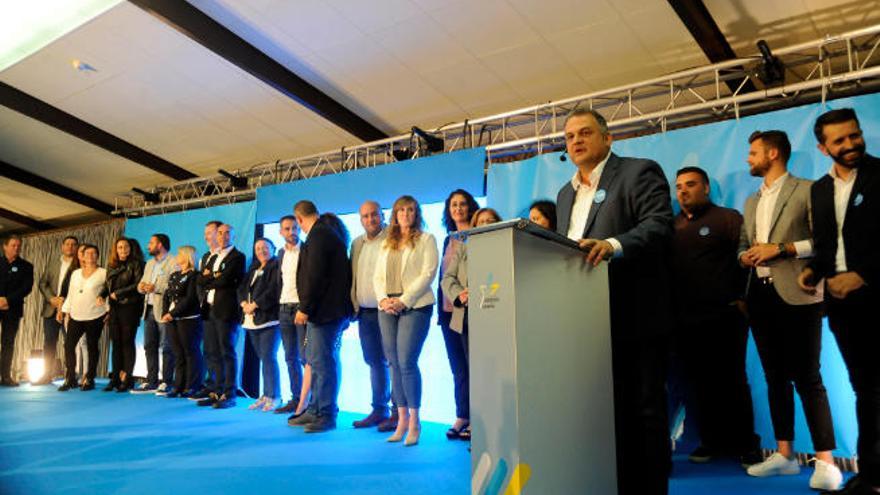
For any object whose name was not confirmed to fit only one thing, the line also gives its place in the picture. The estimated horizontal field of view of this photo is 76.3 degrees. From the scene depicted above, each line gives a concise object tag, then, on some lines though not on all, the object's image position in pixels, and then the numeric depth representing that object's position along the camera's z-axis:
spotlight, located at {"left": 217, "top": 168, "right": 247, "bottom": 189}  6.82
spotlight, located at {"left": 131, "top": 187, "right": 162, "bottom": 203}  7.93
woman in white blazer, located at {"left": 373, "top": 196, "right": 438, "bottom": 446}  3.60
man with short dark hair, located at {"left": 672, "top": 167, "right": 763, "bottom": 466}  3.04
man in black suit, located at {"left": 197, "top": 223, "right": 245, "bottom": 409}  5.14
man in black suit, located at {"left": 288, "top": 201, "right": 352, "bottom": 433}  3.93
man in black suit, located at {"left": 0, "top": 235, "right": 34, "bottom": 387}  6.67
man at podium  1.70
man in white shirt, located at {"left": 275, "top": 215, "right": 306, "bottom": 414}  4.62
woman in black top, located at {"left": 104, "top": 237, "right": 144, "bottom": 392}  6.06
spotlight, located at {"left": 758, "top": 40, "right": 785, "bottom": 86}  3.75
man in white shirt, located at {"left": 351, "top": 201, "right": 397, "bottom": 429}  4.11
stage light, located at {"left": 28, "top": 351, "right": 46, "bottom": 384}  6.97
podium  1.47
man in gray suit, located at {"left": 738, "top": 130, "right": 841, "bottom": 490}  2.53
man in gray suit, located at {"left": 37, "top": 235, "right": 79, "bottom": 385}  6.88
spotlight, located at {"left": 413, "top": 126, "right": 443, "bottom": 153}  5.22
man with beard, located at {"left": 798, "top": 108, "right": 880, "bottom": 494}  2.07
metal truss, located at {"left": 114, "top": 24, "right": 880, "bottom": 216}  3.64
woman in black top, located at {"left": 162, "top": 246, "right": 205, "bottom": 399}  5.48
